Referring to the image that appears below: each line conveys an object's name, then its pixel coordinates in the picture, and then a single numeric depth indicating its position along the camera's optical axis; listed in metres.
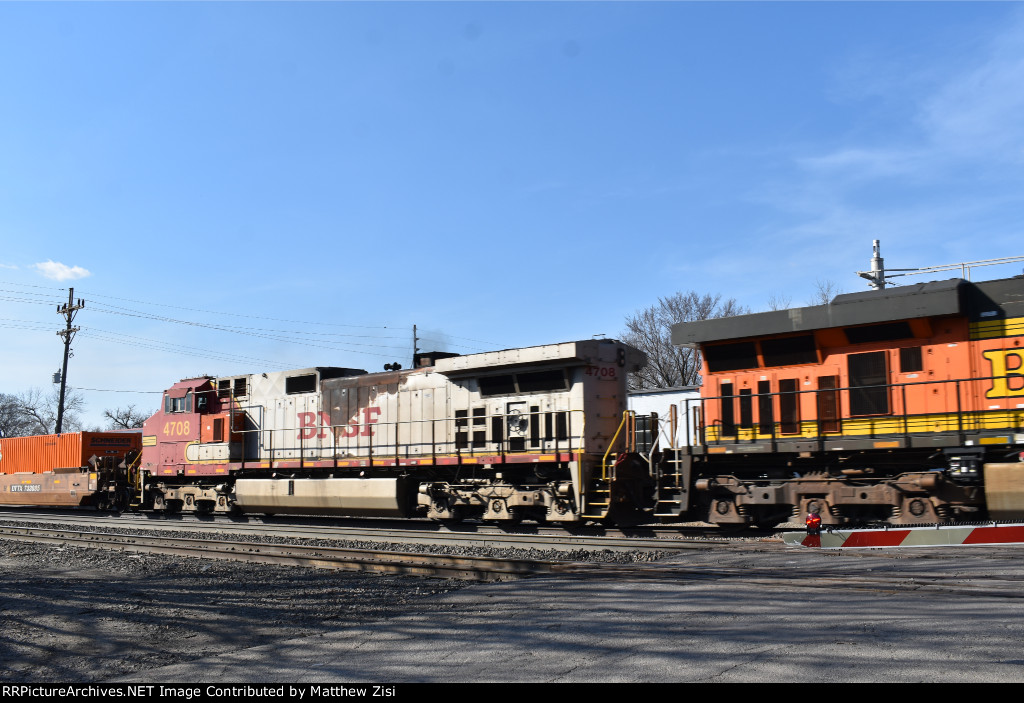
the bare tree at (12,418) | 99.94
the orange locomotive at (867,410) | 11.71
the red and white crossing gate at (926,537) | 8.25
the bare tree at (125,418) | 81.89
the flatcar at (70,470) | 27.06
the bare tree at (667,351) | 47.56
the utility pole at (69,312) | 44.41
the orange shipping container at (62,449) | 28.21
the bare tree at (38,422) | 95.99
